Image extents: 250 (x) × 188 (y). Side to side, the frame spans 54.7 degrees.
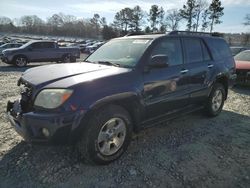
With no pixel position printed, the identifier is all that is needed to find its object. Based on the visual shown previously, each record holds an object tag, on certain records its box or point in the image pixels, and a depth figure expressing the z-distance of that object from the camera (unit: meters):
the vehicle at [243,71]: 8.62
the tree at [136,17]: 75.86
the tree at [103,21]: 99.44
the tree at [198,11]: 59.53
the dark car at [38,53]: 14.41
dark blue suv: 2.84
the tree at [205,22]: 59.28
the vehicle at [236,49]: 15.12
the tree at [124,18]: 76.85
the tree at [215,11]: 55.69
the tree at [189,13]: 59.31
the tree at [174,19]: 66.25
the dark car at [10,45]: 19.27
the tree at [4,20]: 124.59
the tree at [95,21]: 102.19
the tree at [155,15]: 73.38
